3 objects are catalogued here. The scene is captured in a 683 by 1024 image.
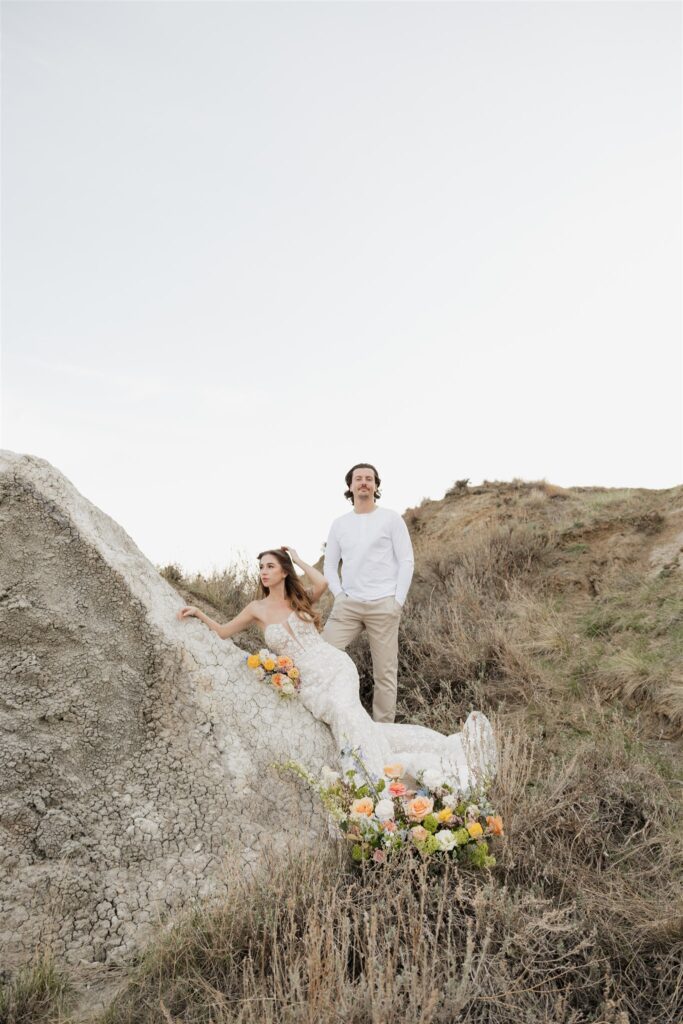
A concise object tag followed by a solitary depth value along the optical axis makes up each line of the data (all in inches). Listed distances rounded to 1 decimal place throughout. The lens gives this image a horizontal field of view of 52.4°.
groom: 240.4
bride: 173.6
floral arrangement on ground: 133.9
